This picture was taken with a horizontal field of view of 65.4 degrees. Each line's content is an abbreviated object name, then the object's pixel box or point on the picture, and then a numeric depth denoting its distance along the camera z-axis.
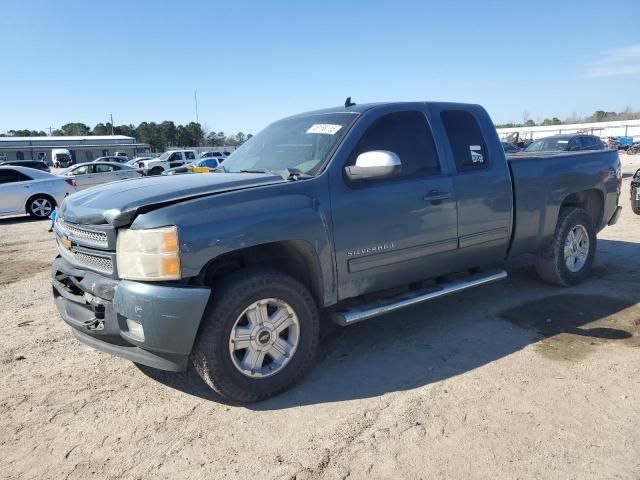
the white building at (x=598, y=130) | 71.10
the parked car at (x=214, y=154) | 33.49
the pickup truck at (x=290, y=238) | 3.00
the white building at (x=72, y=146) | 66.38
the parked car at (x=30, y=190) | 12.88
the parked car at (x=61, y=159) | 56.97
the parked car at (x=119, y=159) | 39.11
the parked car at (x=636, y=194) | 7.77
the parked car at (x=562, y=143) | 17.02
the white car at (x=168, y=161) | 28.33
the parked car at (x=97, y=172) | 17.89
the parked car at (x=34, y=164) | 28.33
